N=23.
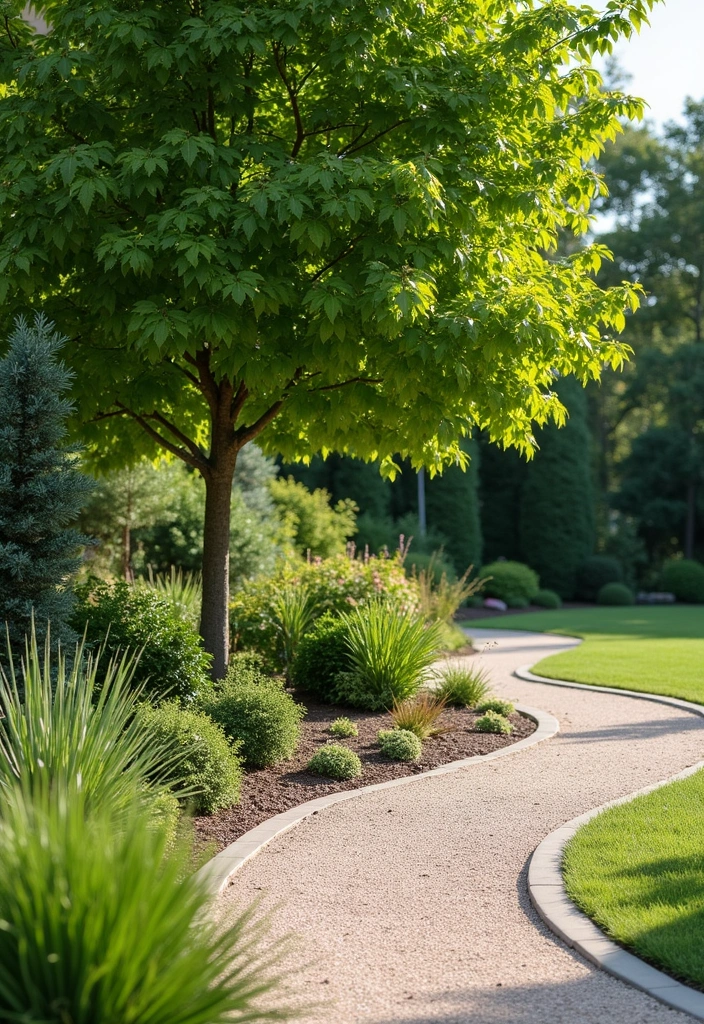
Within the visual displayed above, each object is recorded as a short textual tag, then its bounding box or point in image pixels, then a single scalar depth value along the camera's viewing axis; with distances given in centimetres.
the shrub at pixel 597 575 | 3034
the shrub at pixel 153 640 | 717
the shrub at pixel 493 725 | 834
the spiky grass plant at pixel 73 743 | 404
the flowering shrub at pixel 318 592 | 1074
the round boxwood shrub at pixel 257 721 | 675
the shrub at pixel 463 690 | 947
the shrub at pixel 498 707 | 898
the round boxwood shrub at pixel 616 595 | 2900
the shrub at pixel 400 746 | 723
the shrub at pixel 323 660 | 923
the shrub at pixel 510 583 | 2617
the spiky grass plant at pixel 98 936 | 249
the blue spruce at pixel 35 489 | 607
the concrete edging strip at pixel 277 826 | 479
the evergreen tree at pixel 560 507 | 3081
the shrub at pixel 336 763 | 669
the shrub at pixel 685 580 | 3031
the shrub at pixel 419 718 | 782
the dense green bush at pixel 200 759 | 562
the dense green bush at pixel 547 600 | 2719
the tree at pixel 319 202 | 606
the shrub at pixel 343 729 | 780
